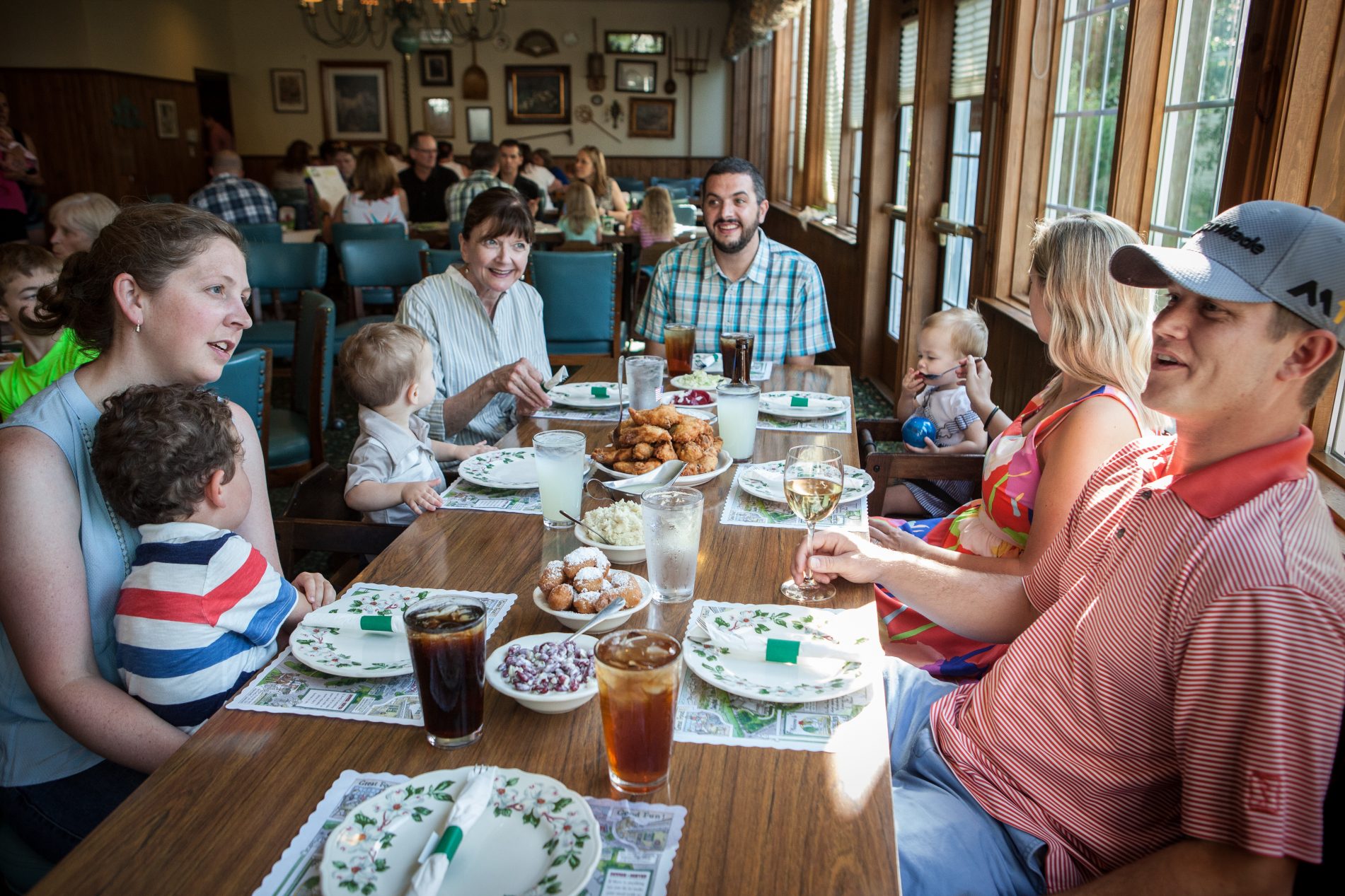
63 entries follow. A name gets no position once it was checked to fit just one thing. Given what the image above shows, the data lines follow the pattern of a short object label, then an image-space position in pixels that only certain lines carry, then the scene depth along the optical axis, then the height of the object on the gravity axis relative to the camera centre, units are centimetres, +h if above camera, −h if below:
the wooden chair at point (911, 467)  230 -66
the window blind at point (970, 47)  447 +66
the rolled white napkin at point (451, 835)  80 -55
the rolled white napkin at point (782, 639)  117 -56
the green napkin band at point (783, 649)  117 -54
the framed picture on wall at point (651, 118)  1420 +99
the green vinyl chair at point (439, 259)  461 -35
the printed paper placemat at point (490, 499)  178 -58
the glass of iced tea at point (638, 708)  92 -49
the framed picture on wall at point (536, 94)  1387 +130
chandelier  1243 +218
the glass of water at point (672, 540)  129 -47
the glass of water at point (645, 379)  232 -46
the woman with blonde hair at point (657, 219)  739 -25
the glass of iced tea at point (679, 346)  274 -45
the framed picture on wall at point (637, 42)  1378 +201
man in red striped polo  88 -47
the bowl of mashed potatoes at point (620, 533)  147 -52
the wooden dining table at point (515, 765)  85 -59
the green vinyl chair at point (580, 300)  457 -53
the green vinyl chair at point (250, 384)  243 -50
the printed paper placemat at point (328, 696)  109 -58
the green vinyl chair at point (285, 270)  469 -41
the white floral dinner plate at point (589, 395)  251 -55
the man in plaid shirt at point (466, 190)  671 -3
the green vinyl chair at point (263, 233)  590 -29
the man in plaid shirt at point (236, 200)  638 -10
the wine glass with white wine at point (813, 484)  145 -44
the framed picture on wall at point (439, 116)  1392 +98
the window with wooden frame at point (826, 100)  671 +66
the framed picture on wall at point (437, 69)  1370 +163
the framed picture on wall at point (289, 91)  1372 +132
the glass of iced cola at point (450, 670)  99 -49
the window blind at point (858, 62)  648 +83
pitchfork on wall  1390 +177
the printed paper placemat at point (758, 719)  104 -58
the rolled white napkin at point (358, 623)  122 -55
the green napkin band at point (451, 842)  83 -55
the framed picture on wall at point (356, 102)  1374 +117
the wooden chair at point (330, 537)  178 -64
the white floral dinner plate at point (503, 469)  188 -56
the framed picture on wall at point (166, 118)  1166 +79
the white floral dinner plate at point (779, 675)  110 -56
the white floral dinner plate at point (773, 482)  179 -55
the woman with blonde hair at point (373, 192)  675 -5
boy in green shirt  246 -40
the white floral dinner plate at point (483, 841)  82 -57
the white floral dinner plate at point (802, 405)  241 -55
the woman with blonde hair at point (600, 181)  872 +5
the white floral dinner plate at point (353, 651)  115 -56
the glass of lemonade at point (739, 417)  201 -47
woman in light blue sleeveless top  123 -44
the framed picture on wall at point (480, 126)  1399 +85
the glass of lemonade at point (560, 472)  160 -47
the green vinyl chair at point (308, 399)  307 -70
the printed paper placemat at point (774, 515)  168 -57
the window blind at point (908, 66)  548 +69
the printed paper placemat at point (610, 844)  83 -59
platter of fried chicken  184 -50
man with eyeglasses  779 +2
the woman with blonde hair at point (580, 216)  720 -22
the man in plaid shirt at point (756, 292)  343 -37
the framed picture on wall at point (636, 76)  1398 +157
